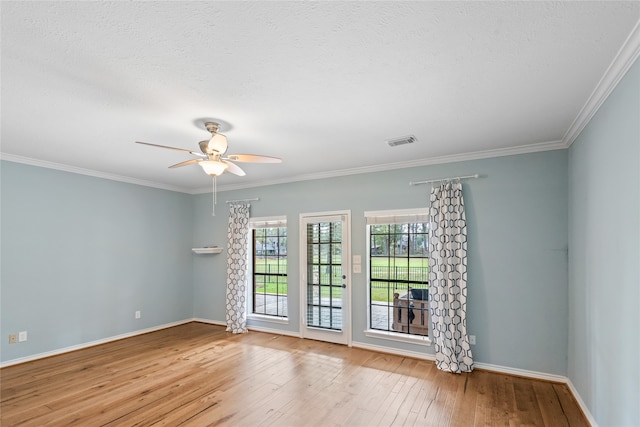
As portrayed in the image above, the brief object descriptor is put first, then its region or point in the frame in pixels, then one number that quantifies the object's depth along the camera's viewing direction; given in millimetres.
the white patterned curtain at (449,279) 4055
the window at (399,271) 4602
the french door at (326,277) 5129
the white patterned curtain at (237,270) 5871
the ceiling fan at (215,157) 3061
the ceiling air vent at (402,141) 3618
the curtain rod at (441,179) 4229
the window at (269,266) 5867
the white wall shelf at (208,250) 6349
